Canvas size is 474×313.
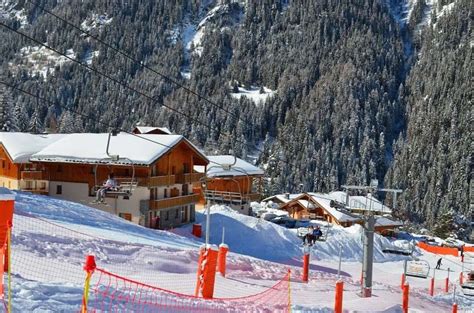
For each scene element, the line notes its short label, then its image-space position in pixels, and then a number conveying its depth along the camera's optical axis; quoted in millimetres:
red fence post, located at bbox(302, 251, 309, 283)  23509
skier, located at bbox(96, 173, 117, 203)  31750
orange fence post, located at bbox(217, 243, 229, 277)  17791
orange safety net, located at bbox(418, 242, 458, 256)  54781
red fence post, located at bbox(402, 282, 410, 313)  16734
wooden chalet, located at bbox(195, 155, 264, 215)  54403
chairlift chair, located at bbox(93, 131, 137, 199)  31656
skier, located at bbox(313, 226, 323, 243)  37169
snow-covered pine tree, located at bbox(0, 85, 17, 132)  69125
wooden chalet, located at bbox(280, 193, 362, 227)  68562
